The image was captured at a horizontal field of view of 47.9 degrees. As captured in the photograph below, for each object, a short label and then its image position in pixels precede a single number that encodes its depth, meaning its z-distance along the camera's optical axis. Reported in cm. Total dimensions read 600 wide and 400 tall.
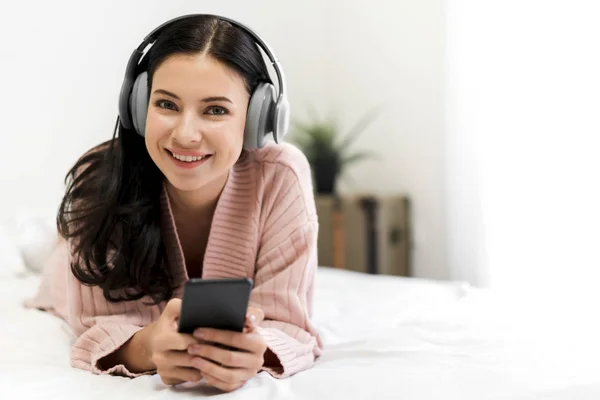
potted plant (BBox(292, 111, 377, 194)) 257
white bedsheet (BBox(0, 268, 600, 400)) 86
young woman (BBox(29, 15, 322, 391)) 93
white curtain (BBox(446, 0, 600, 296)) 177
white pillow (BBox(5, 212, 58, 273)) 165
